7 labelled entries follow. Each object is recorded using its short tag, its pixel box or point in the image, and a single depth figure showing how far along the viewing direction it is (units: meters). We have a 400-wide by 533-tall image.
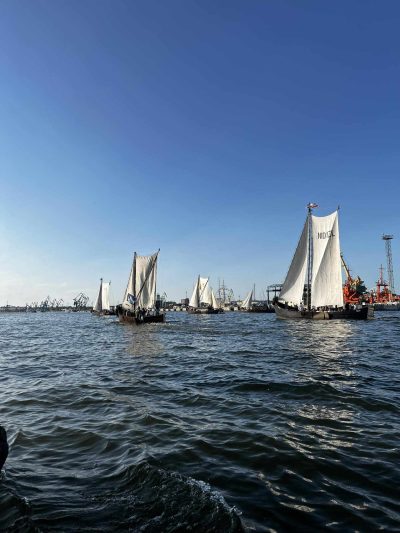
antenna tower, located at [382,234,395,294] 190.00
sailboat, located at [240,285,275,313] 167.62
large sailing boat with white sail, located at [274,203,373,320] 66.62
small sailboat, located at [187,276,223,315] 147.88
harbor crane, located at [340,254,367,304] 121.94
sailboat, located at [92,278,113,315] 157.12
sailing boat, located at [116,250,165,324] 64.00
